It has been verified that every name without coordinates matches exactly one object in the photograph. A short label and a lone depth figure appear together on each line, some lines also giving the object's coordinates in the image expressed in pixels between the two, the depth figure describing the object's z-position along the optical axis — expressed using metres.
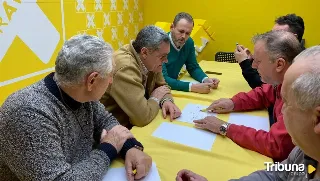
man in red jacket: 1.17
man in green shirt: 2.25
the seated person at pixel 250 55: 2.00
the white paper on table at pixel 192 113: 1.49
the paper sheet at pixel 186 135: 1.23
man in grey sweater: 0.83
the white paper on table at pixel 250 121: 1.45
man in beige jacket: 1.45
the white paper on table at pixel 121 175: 0.98
